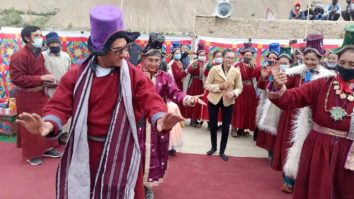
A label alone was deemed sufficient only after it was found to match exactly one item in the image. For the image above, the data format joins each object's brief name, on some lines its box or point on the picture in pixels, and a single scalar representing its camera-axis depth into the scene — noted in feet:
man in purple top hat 9.07
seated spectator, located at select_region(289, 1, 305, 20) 46.21
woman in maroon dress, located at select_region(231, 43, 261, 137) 23.95
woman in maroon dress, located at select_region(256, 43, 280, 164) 18.16
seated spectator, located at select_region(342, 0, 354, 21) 41.27
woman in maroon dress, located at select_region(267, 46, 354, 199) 10.62
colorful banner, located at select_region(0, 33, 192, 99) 27.14
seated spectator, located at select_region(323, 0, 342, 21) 41.90
